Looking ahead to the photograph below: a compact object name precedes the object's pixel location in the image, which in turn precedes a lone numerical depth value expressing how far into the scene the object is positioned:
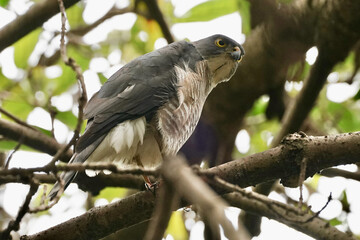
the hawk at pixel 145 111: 6.71
